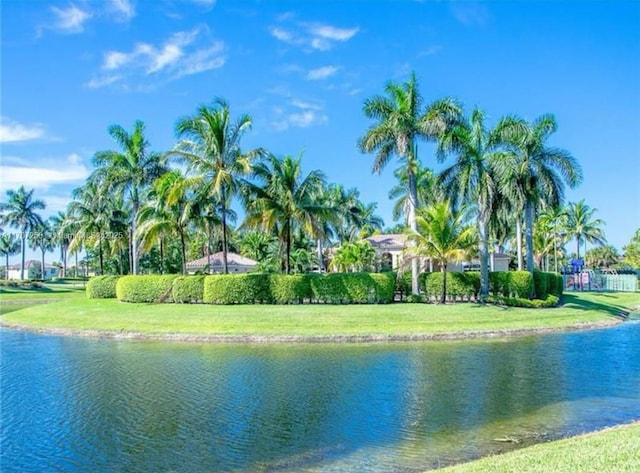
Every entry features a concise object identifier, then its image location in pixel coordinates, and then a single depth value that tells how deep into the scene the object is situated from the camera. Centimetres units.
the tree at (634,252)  7738
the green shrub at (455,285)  3394
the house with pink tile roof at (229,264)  5909
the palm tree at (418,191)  4556
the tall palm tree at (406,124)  3481
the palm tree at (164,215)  3588
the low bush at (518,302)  3266
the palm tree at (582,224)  7594
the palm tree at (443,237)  3206
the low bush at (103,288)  3912
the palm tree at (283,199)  3456
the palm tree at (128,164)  3862
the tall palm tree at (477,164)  3456
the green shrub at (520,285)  3447
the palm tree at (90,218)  5088
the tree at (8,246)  13125
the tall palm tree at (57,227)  10126
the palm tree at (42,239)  8956
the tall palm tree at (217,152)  3272
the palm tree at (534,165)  3581
